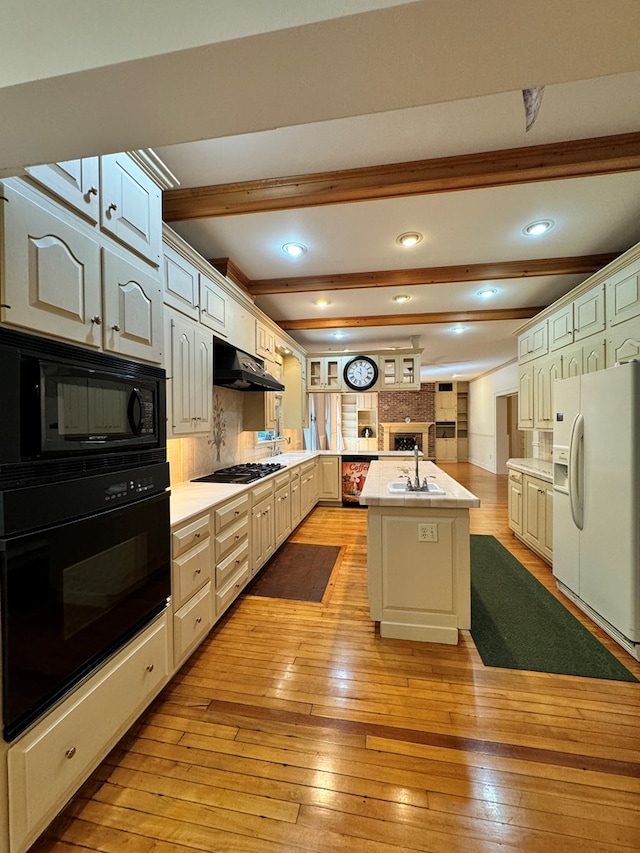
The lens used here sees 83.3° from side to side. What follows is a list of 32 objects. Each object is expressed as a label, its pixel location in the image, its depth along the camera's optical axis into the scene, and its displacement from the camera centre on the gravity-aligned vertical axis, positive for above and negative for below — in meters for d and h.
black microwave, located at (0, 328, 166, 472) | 1.02 +0.08
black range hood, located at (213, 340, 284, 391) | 3.09 +0.52
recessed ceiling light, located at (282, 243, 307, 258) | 3.03 +1.52
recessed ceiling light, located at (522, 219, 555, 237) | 2.68 +1.52
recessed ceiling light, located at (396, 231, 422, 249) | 2.86 +1.52
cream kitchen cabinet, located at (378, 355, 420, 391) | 6.11 +0.88
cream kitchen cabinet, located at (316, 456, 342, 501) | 5.84 -0.88
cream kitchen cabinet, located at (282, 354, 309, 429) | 5.70 +0.55
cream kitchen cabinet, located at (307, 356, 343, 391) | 6.29 +0.92
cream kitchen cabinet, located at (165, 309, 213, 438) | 2.25 +0.35
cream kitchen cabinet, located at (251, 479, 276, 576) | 2.96 -0.86
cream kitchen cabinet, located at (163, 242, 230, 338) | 2.26 +0.96
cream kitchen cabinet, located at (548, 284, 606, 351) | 3.08 +1.00
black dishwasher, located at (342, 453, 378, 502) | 5.88 -0.80
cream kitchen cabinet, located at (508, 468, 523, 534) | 4.10 -0.88
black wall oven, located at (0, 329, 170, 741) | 1.03 -0.31
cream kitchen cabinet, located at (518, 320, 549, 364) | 4.11 +1.00
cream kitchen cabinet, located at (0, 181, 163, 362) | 1.04 +0.51
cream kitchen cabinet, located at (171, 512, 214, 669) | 1.83 -0.87
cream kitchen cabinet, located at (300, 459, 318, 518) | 4.77 -0.85
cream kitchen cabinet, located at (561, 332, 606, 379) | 3.06 +0.63
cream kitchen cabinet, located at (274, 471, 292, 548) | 3.63 -0.84
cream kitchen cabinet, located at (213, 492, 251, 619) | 2.32 -0.86
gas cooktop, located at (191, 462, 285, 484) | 2.99 -0.43
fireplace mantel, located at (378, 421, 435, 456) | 10.12 -0.07
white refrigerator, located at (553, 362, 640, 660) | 2.11 -0.49
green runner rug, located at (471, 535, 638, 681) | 2.05 -1.36
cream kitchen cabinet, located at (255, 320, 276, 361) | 3.97 +0.99
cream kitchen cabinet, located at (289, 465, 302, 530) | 4.26 -0.88
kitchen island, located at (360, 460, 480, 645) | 2.23 -0.87
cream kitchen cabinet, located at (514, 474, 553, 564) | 3.41 -0.92
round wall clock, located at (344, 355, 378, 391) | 6.17 +0.92
